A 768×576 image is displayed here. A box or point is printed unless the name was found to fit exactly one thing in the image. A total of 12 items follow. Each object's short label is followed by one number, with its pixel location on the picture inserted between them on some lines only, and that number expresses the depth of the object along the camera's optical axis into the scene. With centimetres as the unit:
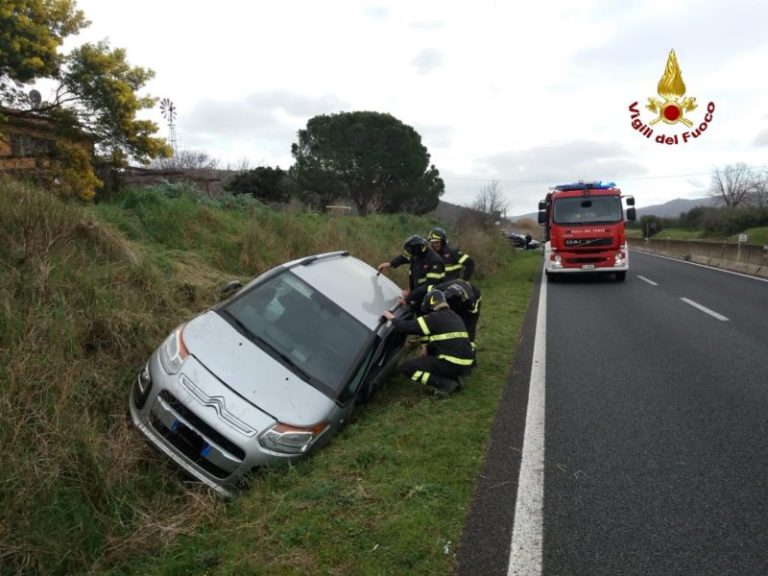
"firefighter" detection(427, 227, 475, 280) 751
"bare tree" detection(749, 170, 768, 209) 7290
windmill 4307
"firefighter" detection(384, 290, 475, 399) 527
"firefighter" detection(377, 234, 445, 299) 704
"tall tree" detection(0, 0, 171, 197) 923
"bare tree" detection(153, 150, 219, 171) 3560
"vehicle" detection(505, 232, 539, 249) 3500
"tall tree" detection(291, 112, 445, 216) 3256
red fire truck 1446
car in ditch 377
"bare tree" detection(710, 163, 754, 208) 8075
